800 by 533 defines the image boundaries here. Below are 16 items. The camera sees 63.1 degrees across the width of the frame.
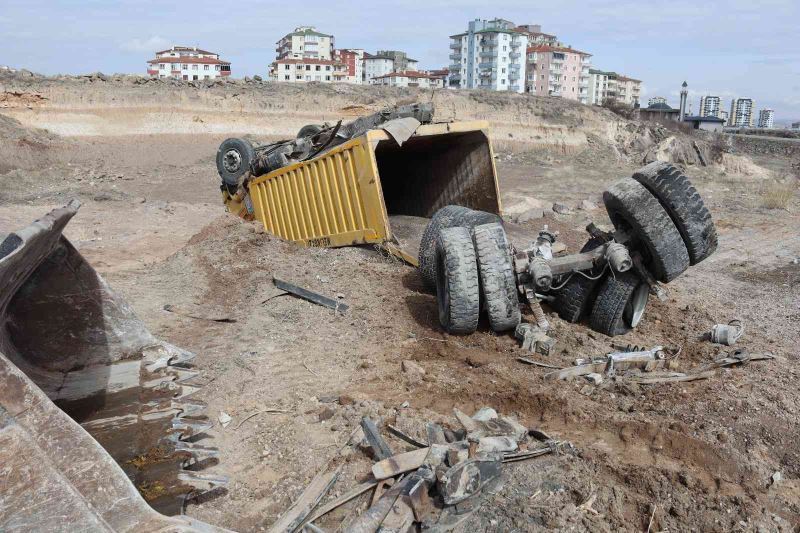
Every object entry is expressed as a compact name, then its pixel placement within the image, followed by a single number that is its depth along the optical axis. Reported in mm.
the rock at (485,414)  4230
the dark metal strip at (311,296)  6656
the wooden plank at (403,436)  3968
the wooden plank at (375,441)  3791
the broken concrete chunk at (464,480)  3283
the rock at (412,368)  5117
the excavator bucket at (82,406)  2582
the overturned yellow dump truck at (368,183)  7668
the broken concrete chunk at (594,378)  4918
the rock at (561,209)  13484
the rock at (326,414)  4374
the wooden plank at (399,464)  3520
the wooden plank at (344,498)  3344
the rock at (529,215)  12203
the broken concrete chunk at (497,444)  3697
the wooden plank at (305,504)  3244
